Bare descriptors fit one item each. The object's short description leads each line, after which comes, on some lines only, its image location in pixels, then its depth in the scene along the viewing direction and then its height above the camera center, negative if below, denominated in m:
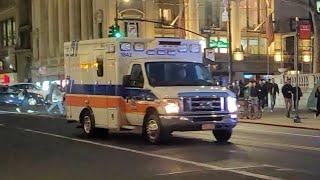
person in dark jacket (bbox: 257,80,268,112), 34.34 -0.66
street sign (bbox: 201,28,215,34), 60.33 +4.57
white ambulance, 16.30 -0.24
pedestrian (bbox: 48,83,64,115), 33.91 -0.80
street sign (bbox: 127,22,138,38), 52.90 +4.34
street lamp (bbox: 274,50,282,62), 66.06 +2.33
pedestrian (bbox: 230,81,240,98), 36.12 -0.47
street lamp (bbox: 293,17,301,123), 25.75 -1.42
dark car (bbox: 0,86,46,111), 42.44 -0.99
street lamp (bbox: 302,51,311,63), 65.56 +2.27
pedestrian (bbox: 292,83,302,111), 29.48 -0.60
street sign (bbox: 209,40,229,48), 58.47 +3.26
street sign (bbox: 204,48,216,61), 33.31 +1.35
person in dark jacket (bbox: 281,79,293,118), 29.44 -0.67
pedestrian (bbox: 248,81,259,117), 34.03 -0.55
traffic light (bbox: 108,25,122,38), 41.12 +3.20
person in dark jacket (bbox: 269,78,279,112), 35.44 -0.64
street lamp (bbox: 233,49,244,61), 63.59 +2.40
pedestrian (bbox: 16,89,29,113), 42.25 -0.98
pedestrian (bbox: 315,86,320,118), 27.92 -0.94
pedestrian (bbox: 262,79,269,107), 34.75 -0.62
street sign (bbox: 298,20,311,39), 27.52 +2.01
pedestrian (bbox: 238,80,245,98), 38.58 -0.65
